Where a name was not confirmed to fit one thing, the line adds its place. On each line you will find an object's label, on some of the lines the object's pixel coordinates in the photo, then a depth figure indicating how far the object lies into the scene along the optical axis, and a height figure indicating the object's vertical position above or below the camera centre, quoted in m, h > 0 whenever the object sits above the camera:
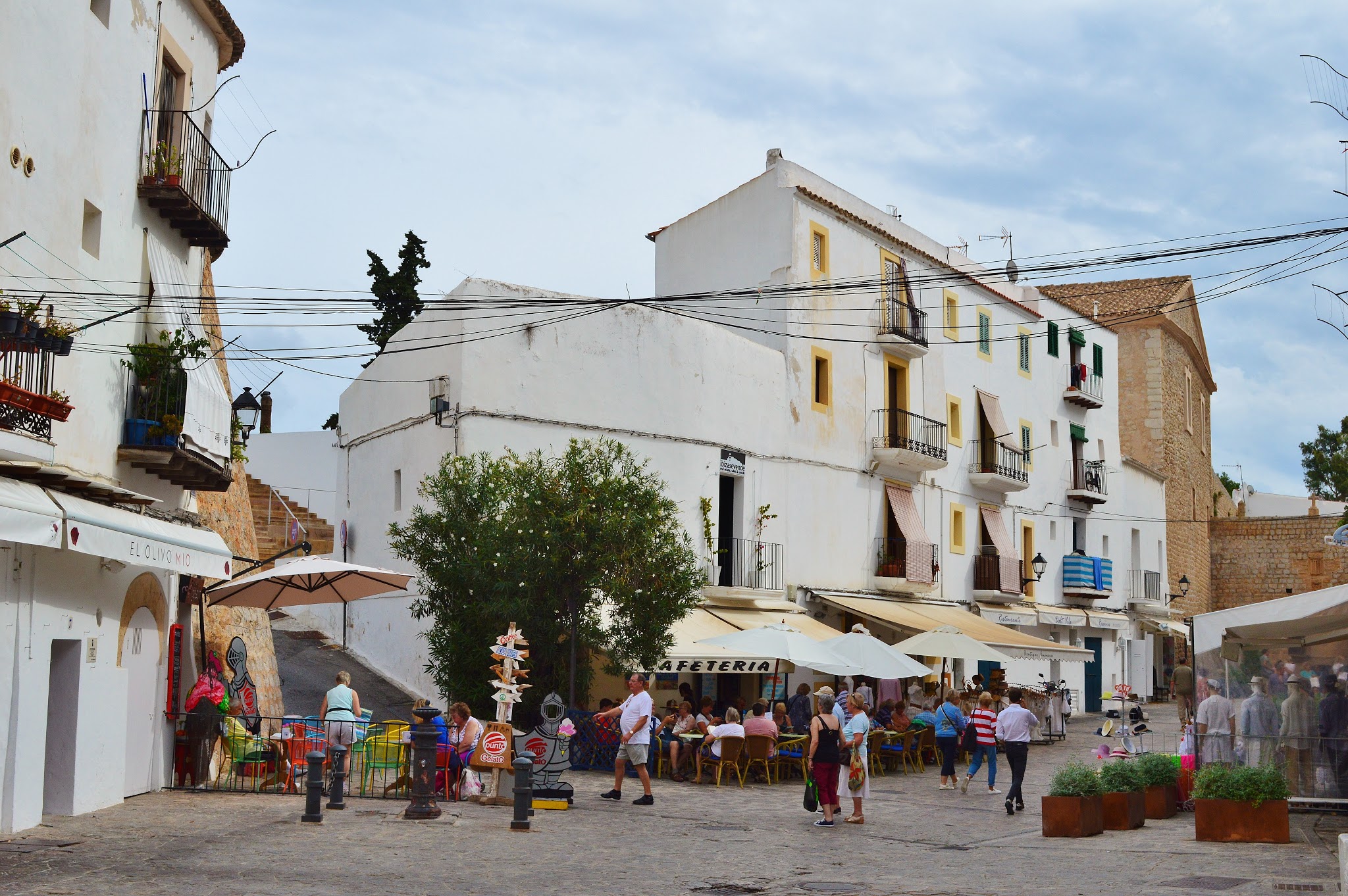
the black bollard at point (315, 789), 12.82 -1.61
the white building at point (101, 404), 11.70 +2.14
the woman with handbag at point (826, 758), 14.56 -1.42
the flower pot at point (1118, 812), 13.56 -1.81
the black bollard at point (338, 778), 14.25 -1.66
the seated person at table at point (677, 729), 18.84 -1.50
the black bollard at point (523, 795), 13.11 -1.66
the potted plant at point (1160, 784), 14.66 -1.66
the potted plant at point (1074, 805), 13.06 -1.69
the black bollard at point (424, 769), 13.57 -1.49
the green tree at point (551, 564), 18.69 +0.80
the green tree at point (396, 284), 34.72 +8.63
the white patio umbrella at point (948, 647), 23.12 -0.32
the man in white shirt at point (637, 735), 15.64 -1.29
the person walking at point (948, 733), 18.58 -1.43
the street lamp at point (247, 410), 16.91 +2.59
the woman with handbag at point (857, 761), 14.75 -1.47
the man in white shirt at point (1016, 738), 15.73 -1.27
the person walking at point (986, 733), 18.31 -1.41
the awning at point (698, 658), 20.34 -0.51
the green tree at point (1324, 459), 55.50 +7.24
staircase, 29.42 +2.18
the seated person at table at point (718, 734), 18.42 -1.46
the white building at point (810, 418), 23.78 +4.15
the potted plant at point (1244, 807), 12.27 -1.59
